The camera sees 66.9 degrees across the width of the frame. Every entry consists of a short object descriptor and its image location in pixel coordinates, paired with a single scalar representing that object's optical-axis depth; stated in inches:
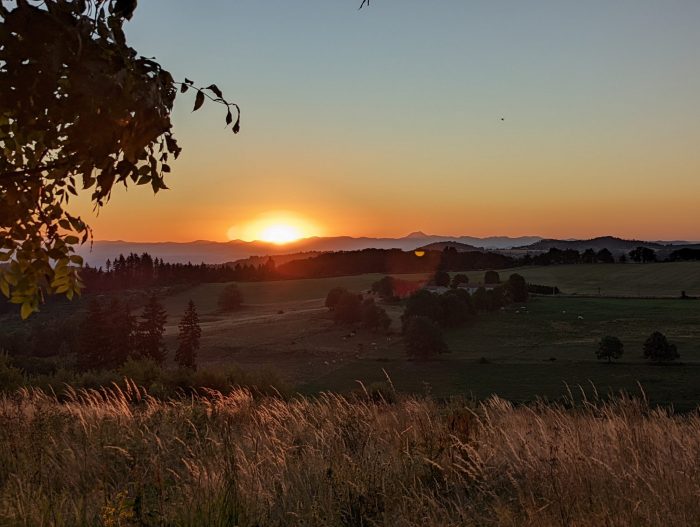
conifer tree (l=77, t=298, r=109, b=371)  2034.9
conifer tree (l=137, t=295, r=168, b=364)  2091.5
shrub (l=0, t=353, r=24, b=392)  591.9
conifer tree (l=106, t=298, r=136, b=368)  2063.2
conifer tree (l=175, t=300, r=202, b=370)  2340.7
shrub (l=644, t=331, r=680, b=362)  2498.8
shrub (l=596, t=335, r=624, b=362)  2561.5
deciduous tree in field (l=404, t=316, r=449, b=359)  2869.1
